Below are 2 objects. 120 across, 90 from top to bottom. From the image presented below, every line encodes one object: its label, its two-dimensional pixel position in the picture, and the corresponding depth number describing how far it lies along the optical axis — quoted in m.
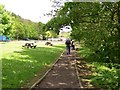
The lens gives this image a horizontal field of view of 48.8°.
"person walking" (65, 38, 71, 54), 15.48
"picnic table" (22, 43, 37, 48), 23.86
